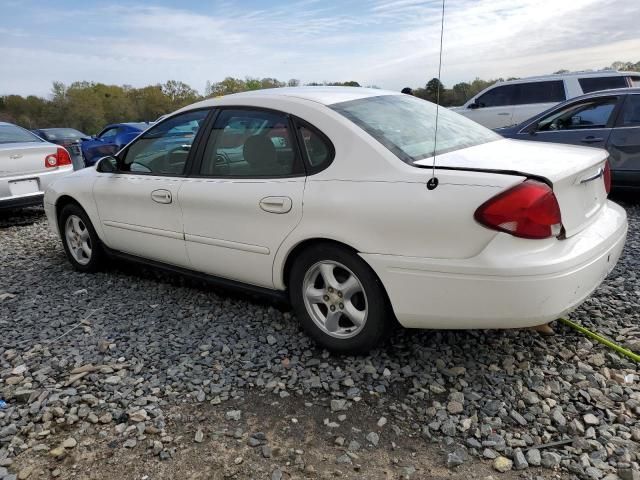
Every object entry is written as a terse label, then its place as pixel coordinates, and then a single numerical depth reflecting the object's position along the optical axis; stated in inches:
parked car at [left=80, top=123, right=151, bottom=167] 537.3
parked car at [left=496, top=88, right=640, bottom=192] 239.3
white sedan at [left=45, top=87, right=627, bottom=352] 91.2
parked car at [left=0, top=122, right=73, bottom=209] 261.9
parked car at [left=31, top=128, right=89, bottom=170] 410.9
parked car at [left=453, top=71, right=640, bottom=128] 378.9
